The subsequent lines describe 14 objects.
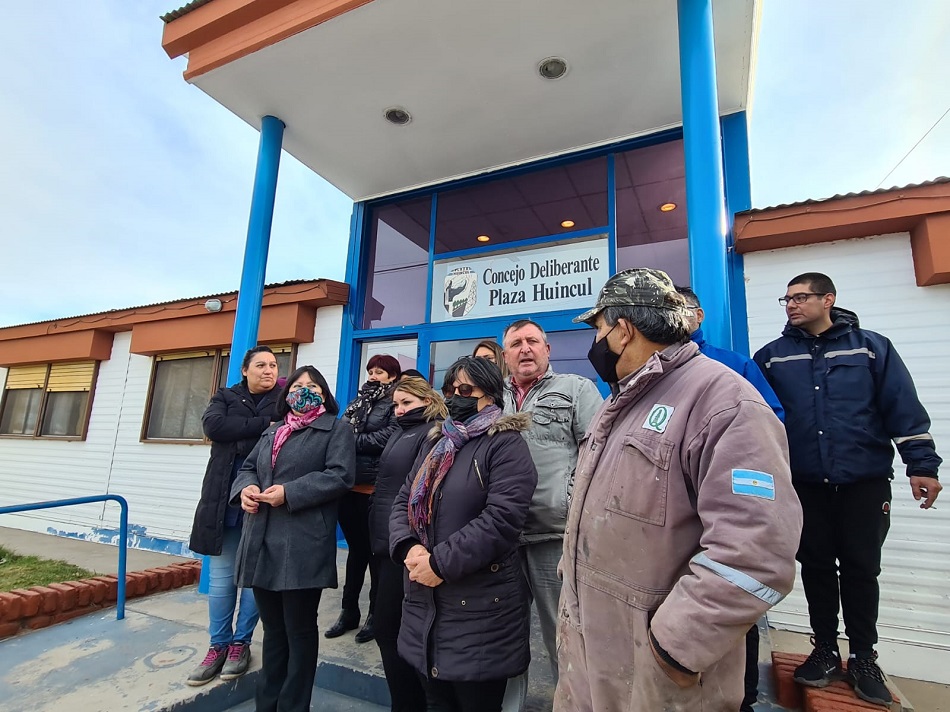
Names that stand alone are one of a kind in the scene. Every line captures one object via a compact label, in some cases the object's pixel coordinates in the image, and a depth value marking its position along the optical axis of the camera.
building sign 4.70
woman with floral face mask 2.22
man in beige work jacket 0.98
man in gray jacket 2.13
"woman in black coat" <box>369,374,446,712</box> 2.02
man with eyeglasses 2.10
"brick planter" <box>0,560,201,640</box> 3.31
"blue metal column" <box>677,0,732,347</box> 2.94
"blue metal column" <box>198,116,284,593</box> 4.55
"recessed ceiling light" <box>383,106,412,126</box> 4.69
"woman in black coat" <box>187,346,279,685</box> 2.73
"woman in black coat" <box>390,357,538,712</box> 1.69
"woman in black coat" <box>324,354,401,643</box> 3.02
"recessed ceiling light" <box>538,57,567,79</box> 4.03
